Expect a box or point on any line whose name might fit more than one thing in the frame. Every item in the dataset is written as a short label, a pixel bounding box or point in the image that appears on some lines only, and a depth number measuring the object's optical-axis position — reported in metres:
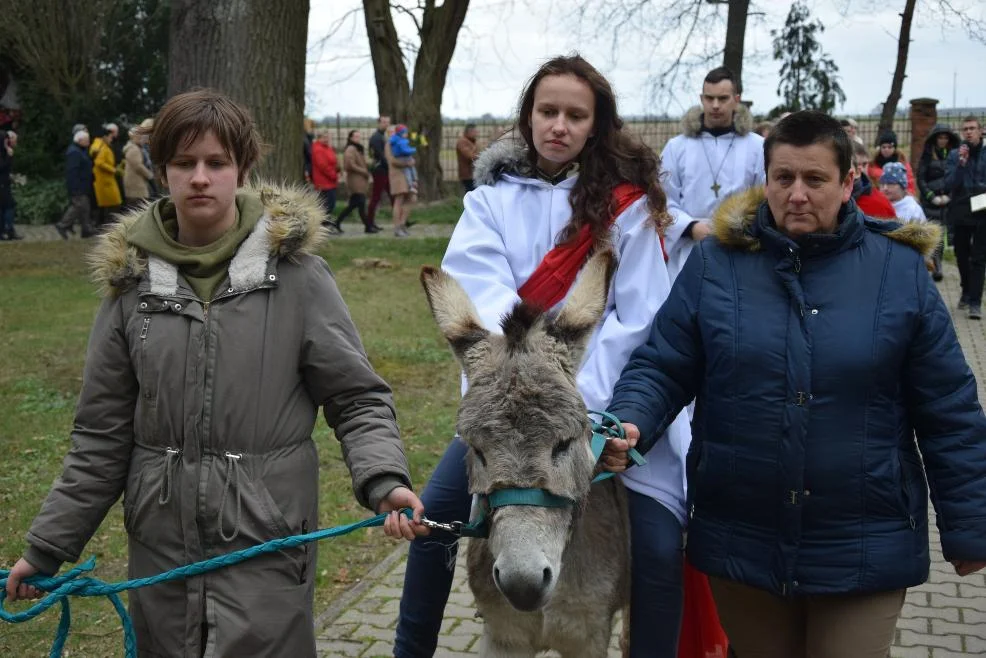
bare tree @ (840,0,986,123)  24.36
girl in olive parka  3.18
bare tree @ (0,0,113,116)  26.00
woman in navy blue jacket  3.31
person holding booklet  13.72
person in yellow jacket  22.14
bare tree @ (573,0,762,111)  19.48
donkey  2.99
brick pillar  27.81
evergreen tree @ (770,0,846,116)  23.83
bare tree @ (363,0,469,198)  26.69
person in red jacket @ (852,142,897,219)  9.79
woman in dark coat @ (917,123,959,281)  16.48
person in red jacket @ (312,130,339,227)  23.95
